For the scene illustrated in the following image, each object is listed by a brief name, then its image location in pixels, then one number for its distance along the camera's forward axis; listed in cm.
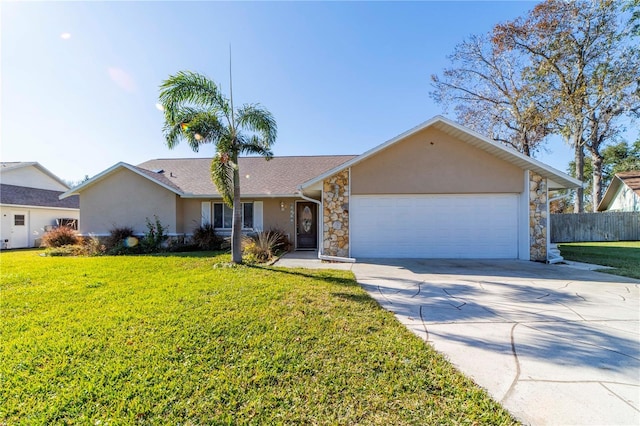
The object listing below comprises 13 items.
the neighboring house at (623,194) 1952
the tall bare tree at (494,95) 1758
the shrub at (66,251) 1188
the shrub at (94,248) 1169
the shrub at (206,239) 1252
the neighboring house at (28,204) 1545
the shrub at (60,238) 1283
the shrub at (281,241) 1204
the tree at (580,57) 1511
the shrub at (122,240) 1211
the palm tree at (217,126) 791
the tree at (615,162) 2847
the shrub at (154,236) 1245
